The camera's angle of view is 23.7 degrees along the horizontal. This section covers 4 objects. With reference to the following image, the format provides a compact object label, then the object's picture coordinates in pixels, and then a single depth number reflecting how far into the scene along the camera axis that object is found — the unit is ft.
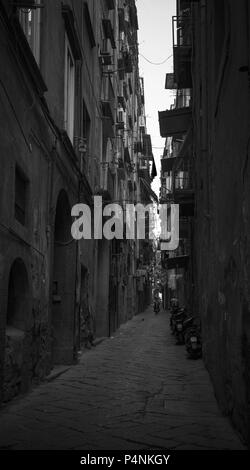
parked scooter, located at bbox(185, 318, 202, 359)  43.19
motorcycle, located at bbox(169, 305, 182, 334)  65.72
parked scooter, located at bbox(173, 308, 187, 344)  55.44
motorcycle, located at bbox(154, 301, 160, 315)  148.15
